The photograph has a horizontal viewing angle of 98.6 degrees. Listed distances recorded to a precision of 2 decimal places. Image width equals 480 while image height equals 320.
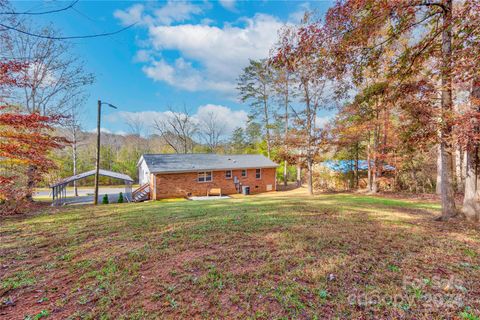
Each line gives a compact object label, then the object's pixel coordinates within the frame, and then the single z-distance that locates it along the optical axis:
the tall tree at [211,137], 31.55
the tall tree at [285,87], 13.32
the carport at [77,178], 13.57
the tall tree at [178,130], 28.03
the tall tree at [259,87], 21.38
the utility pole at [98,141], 11.47
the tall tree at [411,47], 4.31
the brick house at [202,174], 16.44
